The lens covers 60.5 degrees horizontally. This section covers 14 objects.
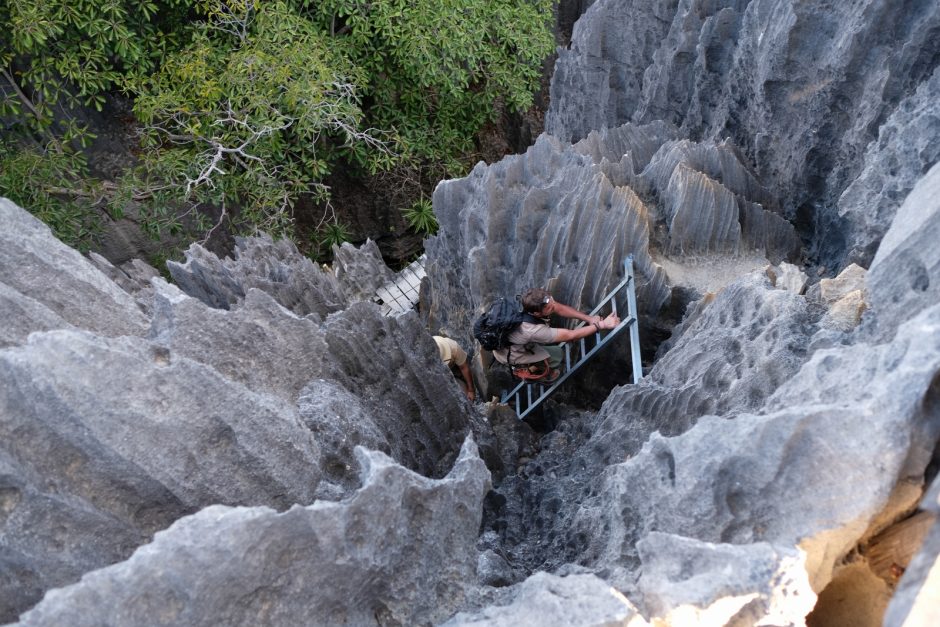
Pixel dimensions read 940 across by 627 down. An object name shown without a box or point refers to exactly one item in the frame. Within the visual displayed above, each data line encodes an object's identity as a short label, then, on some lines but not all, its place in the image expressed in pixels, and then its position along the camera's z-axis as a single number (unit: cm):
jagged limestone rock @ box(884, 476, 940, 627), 214
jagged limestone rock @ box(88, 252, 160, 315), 698
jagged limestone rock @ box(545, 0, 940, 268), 516
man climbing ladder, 580
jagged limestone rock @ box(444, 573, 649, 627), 273
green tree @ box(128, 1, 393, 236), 989
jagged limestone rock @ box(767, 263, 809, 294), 464
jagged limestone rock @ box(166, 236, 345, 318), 704
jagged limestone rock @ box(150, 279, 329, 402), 382
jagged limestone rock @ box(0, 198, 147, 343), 393
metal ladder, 562
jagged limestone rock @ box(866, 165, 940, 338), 316
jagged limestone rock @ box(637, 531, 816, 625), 266
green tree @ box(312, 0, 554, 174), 1070
